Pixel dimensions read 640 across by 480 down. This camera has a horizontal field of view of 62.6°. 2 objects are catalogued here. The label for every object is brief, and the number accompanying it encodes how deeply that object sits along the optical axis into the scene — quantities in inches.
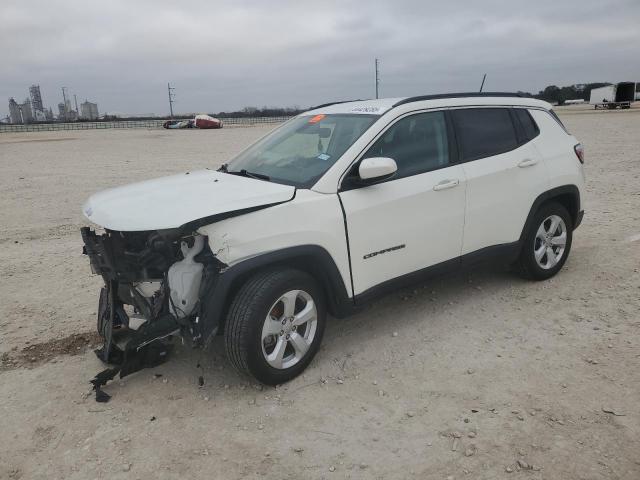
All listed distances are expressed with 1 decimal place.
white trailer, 2126.0
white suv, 130.3
